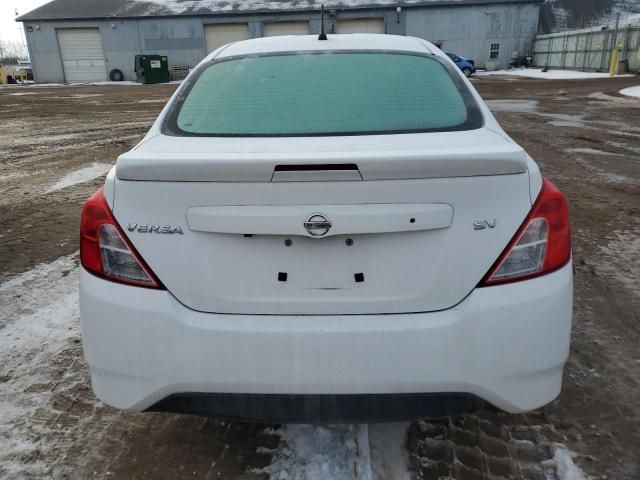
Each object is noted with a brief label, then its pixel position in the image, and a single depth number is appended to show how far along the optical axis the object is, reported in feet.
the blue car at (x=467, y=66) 105.86
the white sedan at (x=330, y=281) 5.34
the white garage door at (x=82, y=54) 124.88
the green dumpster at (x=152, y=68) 111.86
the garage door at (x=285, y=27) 122.52
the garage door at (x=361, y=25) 121.49
